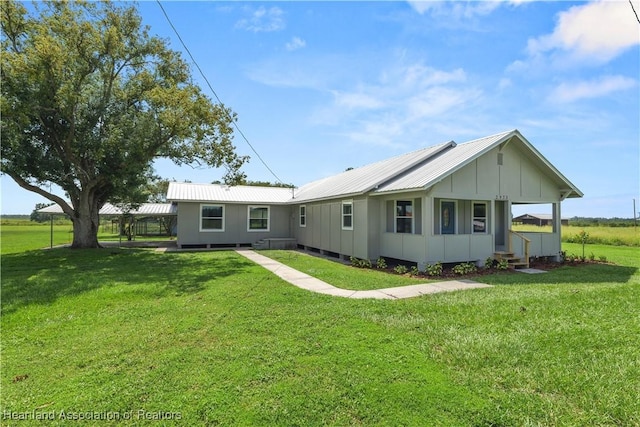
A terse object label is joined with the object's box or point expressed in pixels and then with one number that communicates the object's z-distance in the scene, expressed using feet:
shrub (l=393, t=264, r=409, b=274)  35.16
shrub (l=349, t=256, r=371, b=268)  39.29
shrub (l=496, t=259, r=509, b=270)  37.29
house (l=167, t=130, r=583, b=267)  35.88
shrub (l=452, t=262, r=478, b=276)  34.27
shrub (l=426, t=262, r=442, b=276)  33.68
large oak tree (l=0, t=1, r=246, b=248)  40.68
